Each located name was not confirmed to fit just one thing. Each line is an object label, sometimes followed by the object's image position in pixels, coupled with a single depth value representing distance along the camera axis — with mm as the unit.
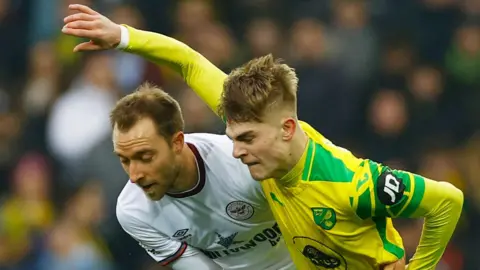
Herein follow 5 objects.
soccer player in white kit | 11352
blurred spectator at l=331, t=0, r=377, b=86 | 21547
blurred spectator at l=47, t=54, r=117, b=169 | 20734
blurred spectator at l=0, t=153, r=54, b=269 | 19500
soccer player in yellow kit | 10437
